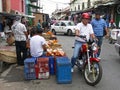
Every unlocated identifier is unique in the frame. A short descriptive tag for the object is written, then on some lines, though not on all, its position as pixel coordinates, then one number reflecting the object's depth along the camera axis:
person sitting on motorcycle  3.69
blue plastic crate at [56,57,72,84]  3.40
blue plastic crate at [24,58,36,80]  3.51
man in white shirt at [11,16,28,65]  4.47
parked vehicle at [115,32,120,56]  4.95
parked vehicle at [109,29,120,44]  8.92
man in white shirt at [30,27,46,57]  3.75
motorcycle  3.23
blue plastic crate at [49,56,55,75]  3.76
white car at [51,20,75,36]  13.70
